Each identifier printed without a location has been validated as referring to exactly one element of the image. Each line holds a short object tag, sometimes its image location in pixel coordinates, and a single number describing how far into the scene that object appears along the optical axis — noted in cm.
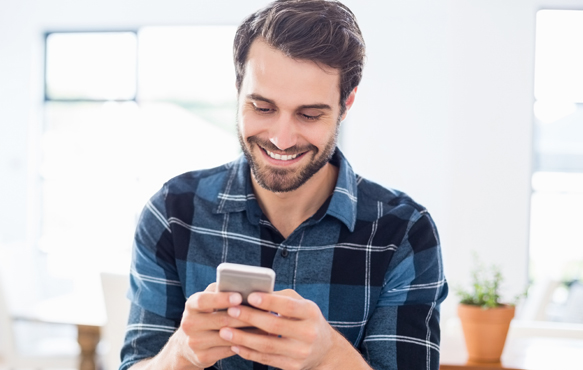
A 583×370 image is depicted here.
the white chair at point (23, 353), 289
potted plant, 171
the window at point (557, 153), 496
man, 124
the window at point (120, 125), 546
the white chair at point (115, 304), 218
